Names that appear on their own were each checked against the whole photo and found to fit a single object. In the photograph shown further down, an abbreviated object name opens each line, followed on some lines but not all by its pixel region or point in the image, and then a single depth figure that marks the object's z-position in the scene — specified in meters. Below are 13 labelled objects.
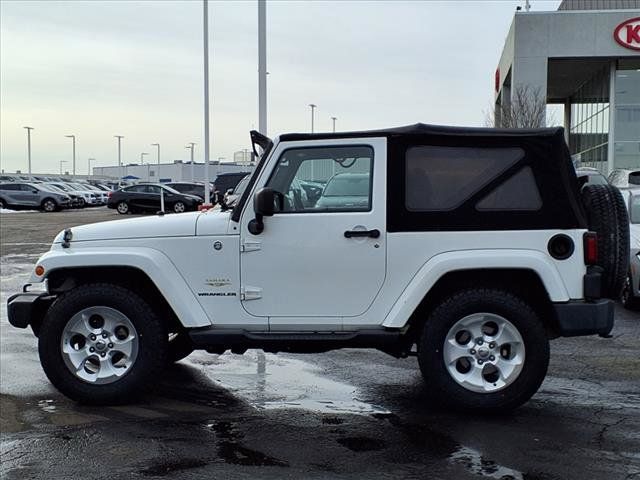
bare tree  31.53
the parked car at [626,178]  15.67
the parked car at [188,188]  39.44
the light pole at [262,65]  17.48
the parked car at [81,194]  45.33
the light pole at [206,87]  25.50
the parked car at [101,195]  50.12
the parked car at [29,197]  40.78
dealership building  31.86
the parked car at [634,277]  9.53
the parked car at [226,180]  24.21
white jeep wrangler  5.53
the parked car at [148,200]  35.31
